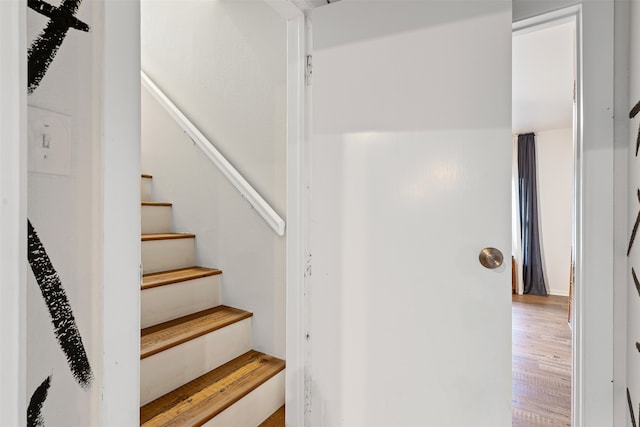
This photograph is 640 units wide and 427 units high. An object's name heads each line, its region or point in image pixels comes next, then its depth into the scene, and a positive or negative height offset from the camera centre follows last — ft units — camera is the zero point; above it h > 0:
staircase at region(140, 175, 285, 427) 4.40 -2.22
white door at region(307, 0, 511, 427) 3.64 -0.06
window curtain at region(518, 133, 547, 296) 16.16 -0.66
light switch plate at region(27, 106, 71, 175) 1.88 +0.42
